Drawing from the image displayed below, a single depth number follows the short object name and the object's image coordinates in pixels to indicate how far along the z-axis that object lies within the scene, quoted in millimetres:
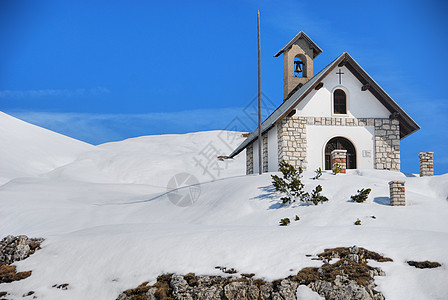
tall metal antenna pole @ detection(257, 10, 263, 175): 21766
